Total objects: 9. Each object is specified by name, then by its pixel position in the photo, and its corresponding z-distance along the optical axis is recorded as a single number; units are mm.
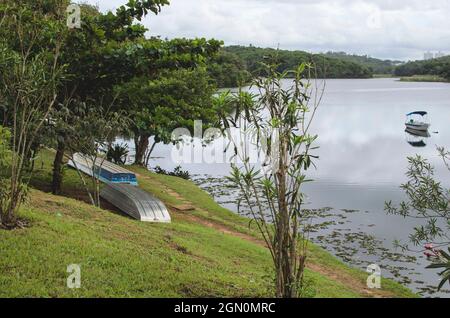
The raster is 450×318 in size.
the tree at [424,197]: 8062
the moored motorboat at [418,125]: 44944
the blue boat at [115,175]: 19266
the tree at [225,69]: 41438
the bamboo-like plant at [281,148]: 5859
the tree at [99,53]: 13602
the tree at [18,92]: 8242
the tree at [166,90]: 13695
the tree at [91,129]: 13859
